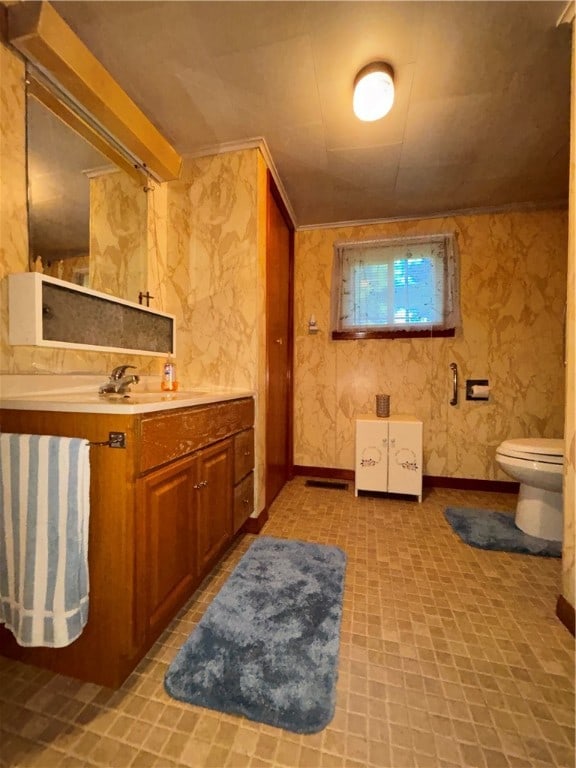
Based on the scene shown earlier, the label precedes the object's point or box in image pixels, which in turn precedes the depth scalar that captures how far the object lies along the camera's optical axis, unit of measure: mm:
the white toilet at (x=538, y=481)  1713
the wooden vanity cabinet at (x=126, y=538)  889
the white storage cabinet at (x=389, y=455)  2355
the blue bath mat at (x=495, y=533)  1676
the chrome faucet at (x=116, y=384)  1345
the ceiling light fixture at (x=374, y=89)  1360
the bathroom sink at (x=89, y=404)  876
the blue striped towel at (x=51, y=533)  849
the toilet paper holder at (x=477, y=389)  2633
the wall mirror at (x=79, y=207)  1239
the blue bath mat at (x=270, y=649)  875
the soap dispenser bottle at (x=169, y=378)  1793
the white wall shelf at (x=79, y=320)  1122
